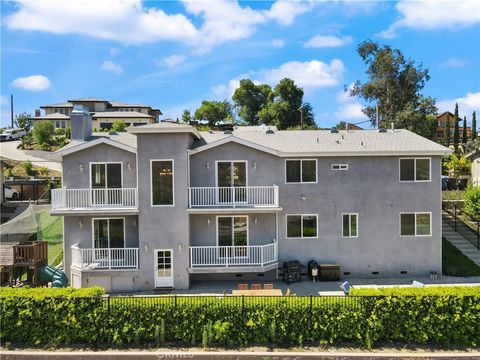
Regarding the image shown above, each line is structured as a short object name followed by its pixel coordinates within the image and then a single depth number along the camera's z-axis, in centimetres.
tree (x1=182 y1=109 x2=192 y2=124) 7230
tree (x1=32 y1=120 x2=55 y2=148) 5753
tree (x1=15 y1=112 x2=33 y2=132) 8466
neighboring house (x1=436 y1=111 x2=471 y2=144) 8552
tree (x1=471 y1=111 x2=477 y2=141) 6288
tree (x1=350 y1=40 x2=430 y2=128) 4228
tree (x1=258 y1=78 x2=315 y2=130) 6172
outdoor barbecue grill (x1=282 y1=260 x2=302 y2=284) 1875
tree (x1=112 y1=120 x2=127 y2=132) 5827
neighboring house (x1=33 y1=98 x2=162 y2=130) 6938
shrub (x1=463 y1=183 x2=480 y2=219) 2427
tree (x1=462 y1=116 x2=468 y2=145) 6476
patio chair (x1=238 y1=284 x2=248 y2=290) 1688
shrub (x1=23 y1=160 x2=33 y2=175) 4181
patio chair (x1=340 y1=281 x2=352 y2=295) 1581
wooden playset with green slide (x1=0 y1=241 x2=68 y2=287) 1797
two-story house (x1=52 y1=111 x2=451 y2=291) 1798
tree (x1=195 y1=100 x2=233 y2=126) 6981
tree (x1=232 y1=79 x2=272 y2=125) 6644
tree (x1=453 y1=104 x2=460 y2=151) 6257
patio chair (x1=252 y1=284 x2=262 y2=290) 1679
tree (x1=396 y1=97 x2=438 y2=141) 4069
